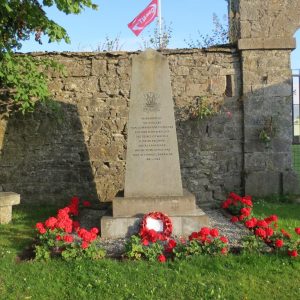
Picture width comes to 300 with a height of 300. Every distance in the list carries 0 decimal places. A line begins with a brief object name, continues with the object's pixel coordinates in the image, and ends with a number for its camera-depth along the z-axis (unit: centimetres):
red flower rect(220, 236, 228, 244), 441
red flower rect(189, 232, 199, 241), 446
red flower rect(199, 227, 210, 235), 441
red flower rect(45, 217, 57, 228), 469
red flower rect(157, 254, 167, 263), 422
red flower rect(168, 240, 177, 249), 443
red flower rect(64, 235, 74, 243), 444
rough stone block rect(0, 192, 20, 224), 624
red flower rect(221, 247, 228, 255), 435
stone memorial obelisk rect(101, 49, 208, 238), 559
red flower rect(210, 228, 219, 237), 438
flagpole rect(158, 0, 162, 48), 910
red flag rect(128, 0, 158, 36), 914
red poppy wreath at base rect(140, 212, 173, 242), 481
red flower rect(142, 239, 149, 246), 450
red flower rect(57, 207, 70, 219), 495
